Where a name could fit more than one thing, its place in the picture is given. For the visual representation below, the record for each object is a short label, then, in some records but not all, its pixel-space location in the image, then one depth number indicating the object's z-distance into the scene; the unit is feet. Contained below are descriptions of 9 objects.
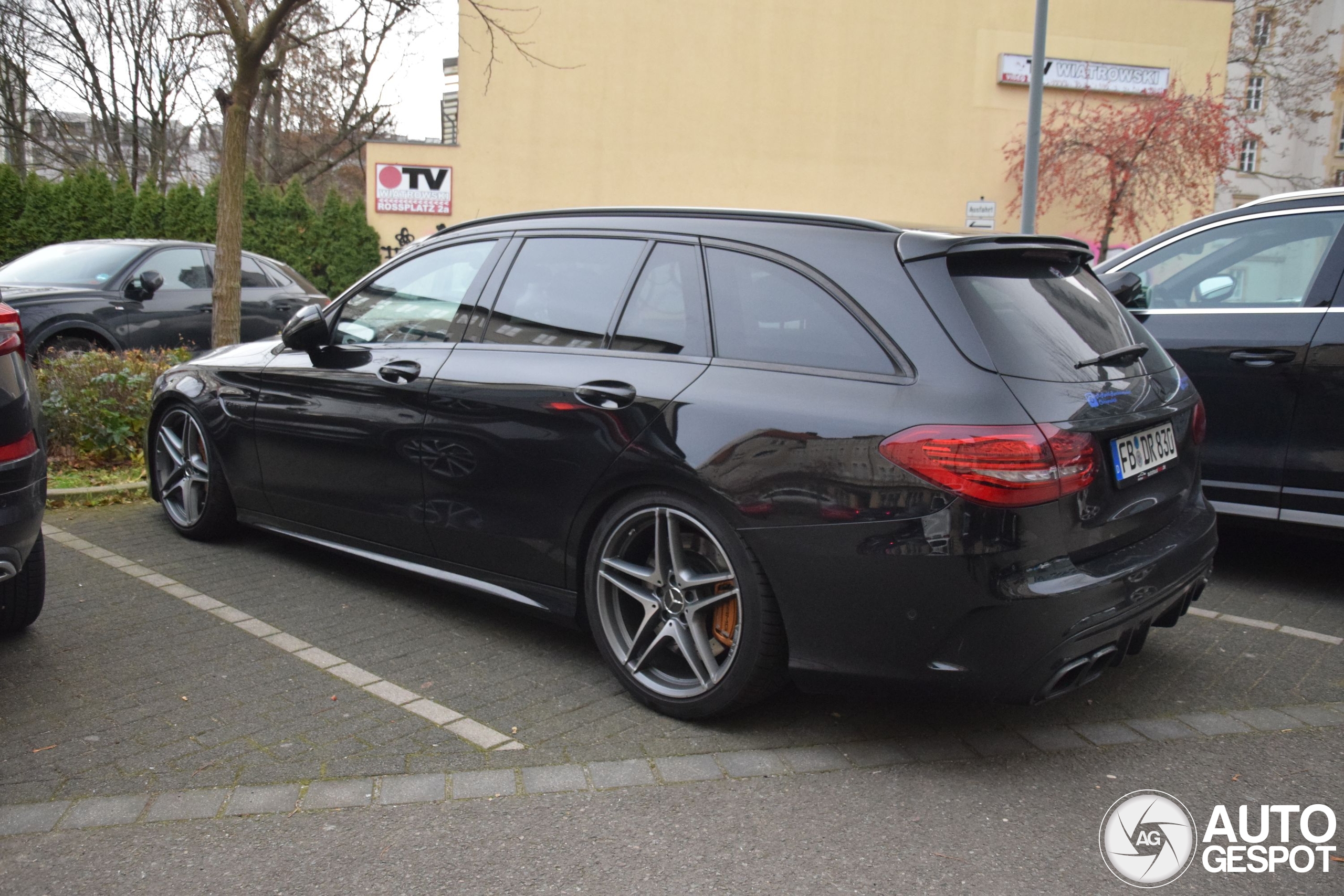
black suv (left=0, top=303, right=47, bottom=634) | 11.50
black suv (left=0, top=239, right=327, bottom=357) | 32.65
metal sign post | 42.47
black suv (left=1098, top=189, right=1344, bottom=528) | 16.15
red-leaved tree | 97.91
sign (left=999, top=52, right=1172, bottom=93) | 101.81
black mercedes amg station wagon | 9.88
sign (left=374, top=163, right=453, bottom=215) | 95.55
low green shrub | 24.67
